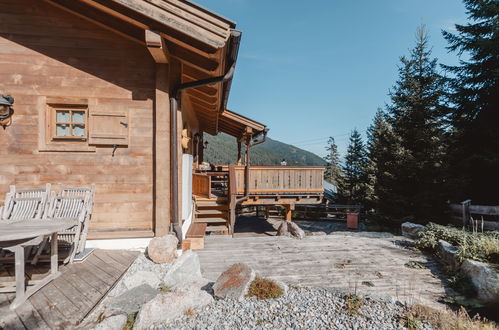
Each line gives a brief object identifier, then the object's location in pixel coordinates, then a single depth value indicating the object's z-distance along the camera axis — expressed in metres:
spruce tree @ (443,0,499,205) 8.40
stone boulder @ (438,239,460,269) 4.11
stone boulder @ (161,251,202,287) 3.62
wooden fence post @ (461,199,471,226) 7.15
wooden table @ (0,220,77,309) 2.60
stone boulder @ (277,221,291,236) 6.58
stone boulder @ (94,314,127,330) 2.55
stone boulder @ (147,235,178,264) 4.09
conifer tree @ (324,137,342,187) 31.66
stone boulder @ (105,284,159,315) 2.91
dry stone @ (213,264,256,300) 3.12
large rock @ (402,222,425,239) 5.92
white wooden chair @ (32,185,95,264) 3.76
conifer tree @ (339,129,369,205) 18.11
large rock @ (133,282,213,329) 2.71
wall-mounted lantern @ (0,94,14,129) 4.06
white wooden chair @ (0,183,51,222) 3.72
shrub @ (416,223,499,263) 3.89
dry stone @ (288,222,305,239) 5.97
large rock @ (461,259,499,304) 3.14
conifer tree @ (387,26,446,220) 9.02
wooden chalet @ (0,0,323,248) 4.28
